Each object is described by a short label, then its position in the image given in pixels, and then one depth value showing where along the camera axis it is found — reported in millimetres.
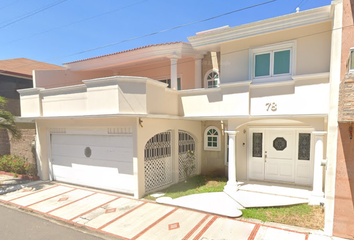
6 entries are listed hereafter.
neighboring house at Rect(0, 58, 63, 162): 10367
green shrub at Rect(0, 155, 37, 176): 10016
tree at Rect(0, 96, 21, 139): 8500
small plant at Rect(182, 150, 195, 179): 9516
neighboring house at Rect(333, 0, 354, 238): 4445
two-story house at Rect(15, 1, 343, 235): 6141
